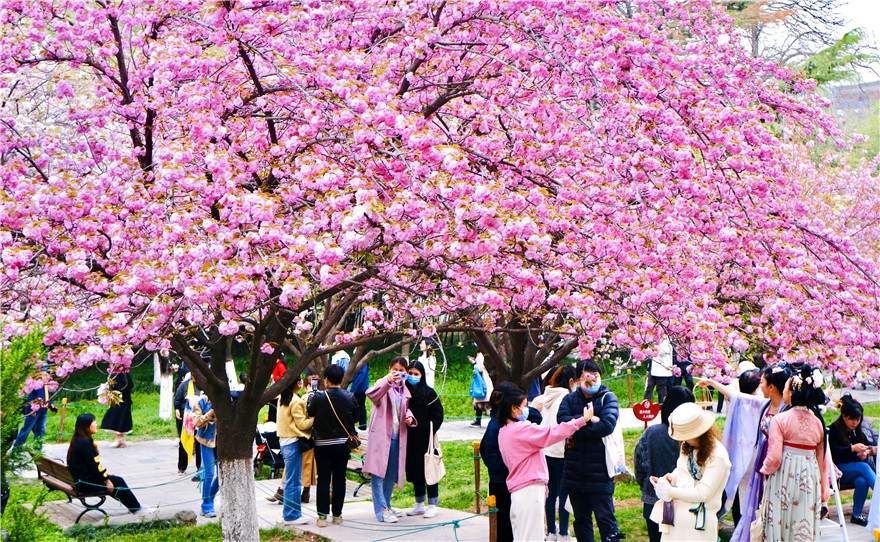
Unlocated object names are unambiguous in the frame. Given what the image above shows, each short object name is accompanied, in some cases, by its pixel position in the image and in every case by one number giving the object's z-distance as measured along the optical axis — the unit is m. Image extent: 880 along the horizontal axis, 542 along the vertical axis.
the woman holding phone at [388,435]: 17.72
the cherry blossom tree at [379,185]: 11.43
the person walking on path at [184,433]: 22.67
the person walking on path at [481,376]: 32.00
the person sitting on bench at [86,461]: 17.95
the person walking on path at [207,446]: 18.56
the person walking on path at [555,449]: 16.11
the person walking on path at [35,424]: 21.76
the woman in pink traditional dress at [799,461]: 13.11
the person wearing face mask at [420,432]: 18.34
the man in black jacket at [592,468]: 13.81
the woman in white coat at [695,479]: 10.95
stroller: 22.98
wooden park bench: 18.00
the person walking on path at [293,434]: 18.27
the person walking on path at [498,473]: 14.12
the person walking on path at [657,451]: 13.16
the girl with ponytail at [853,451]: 17.73
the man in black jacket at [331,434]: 17.61
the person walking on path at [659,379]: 29.59
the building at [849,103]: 51.36
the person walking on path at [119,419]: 27.33
